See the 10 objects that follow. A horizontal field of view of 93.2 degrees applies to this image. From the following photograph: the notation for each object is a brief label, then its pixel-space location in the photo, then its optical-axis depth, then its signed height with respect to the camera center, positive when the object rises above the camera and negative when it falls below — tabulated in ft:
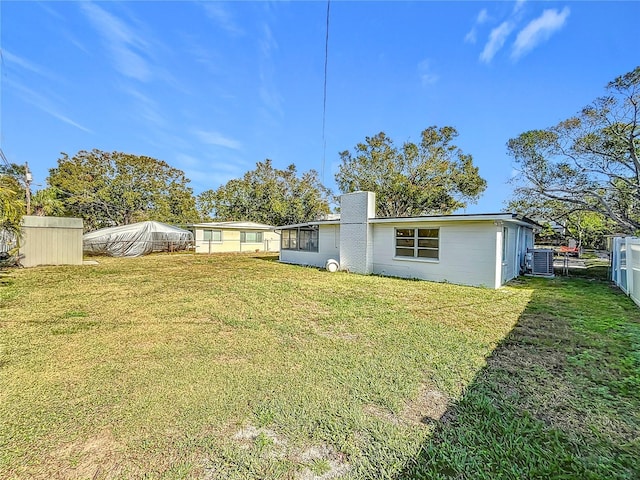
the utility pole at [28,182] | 56.29 +10.25
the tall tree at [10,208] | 26.02 +2.52
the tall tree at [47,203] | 71.87 +8.31
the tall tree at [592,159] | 41.19 +13.30
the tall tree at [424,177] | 79.15 +17.65
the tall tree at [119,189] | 88.63 +15.21
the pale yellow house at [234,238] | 75.00 +0.61
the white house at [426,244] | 31.09 -0.15
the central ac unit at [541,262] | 39.88 -2.28
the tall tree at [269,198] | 98.16 +14.35
